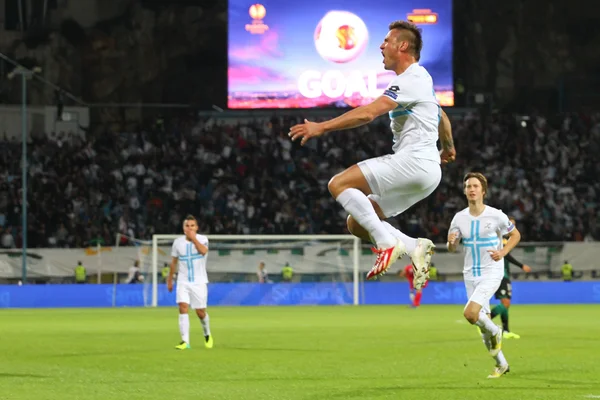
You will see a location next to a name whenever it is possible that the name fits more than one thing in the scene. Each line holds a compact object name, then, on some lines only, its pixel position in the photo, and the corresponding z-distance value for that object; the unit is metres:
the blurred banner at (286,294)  36.47
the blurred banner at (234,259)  36.28
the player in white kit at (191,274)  19.25
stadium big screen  44.06
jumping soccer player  9.12
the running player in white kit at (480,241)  14.09
